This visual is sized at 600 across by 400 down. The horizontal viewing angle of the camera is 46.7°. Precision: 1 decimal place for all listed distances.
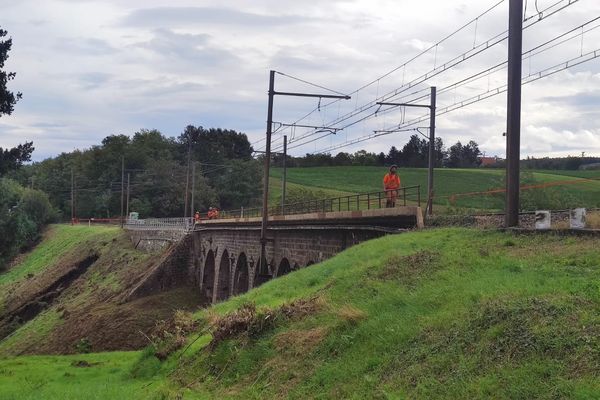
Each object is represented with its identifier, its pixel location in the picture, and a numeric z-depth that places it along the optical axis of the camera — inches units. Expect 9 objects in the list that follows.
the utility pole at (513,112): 609.0
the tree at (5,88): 788.6
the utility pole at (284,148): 1737.2
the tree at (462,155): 3912.4
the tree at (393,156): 3817.9
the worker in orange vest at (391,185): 904.9
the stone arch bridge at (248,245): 889.5
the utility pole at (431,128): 978.6
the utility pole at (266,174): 1201.7
